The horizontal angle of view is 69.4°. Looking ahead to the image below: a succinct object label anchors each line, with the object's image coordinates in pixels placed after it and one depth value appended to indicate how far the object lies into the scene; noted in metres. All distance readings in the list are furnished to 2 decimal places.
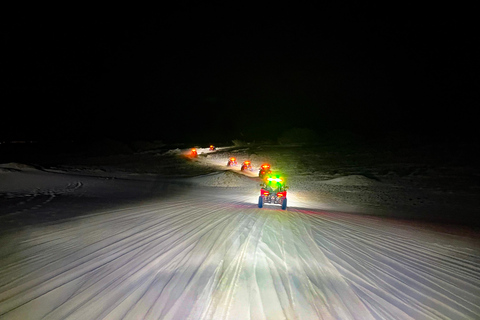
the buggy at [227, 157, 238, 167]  46.95
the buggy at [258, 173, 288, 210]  16.92
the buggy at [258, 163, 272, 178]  32.47
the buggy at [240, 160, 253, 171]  39.62
